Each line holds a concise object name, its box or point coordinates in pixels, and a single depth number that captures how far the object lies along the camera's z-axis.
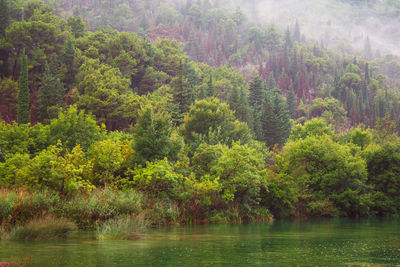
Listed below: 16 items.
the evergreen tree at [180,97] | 110.75
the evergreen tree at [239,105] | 122.38
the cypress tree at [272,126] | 127.50
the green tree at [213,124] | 83.94
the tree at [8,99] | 100.74
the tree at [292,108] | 196.80
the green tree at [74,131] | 71.23
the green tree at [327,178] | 76.69
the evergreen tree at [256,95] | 143.12
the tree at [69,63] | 115.56
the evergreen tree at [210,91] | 120.69
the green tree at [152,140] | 59.53
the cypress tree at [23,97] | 87.88
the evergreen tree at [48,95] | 98.94
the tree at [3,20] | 114.25
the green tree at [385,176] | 82.06
